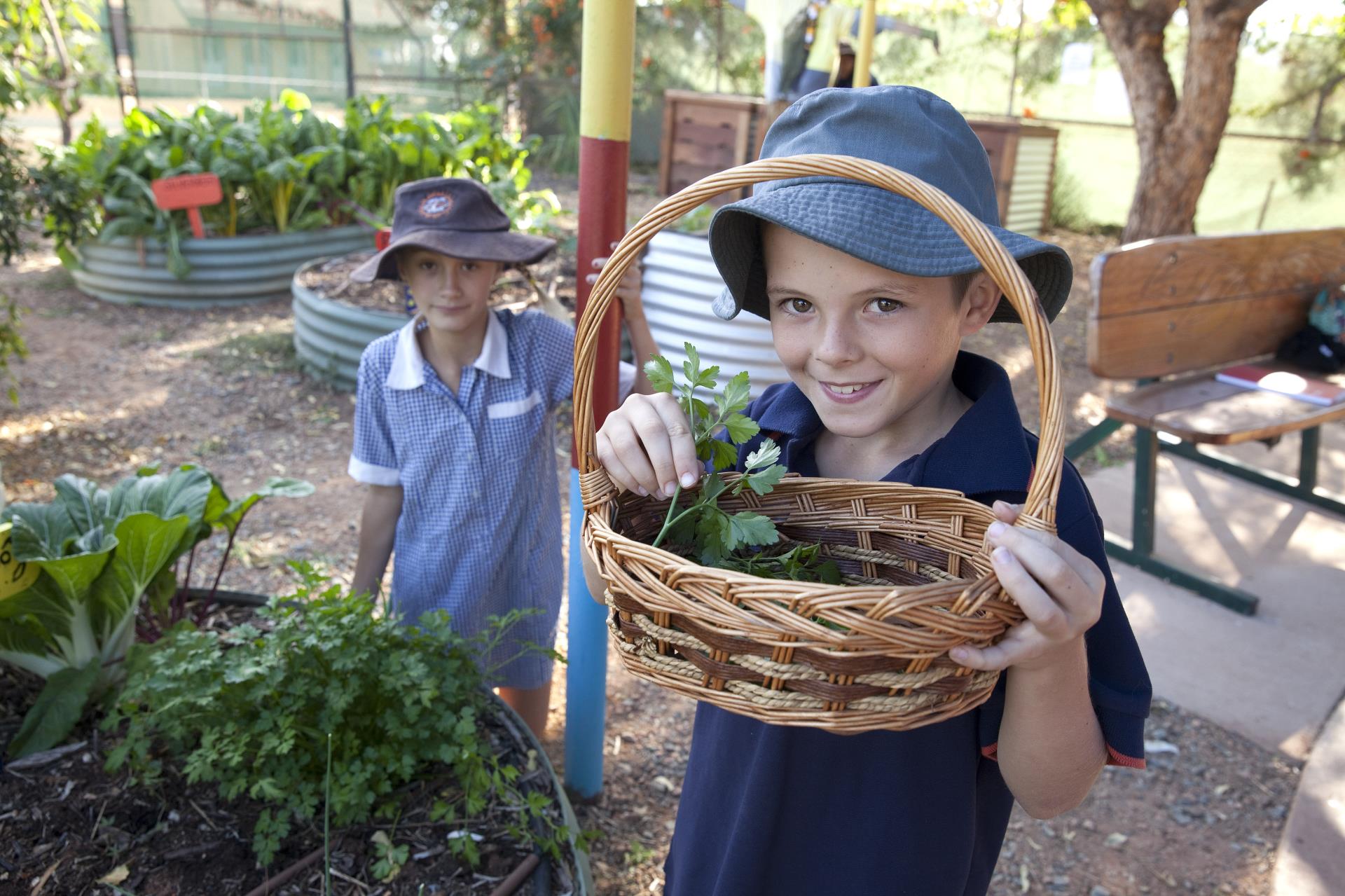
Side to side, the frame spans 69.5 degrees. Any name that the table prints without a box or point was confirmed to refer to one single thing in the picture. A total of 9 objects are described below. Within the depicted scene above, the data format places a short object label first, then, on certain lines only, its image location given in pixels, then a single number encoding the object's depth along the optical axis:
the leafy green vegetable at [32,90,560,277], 6.63
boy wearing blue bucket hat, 1.07
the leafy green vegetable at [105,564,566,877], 1.77
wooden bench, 3.67
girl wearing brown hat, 2.26
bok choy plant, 2.05
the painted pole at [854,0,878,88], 3.66
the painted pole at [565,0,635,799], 1.83
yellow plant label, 1.98
